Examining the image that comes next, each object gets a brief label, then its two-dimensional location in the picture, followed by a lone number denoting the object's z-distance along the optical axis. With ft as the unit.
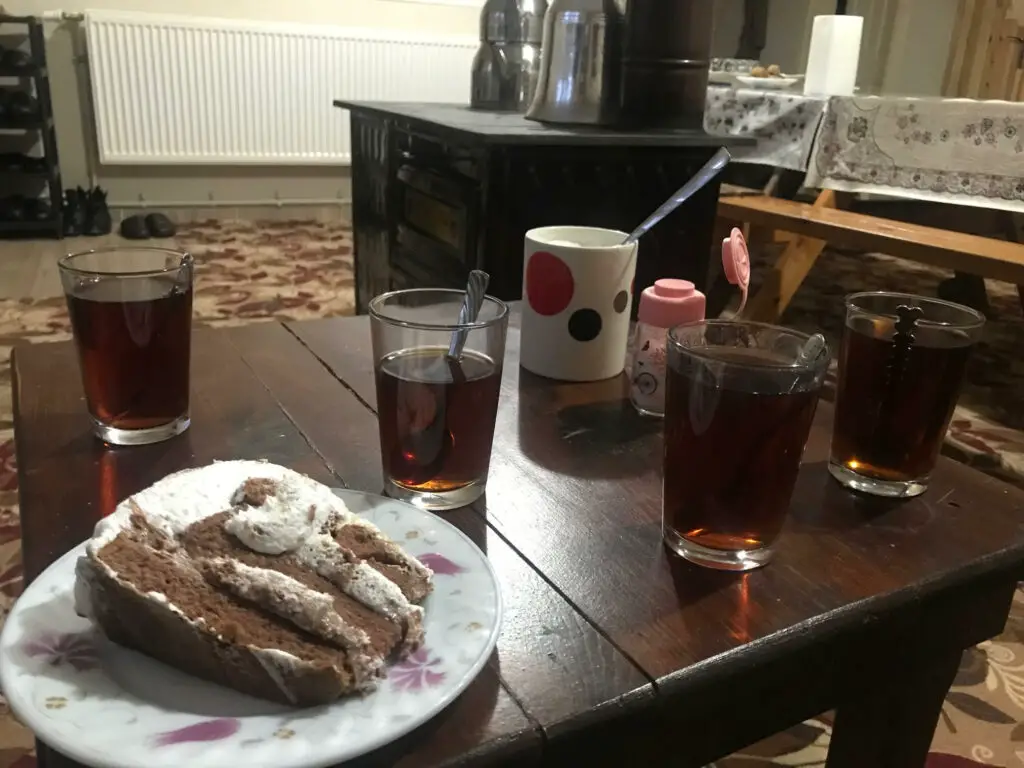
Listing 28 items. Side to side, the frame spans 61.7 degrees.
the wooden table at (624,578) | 1.35
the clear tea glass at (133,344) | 2.00
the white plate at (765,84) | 8.38
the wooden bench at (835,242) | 5.95
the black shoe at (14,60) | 9.60
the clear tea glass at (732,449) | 1.61
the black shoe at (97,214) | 10.64
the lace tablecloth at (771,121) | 7.37
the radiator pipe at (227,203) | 11.54
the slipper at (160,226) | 10.95
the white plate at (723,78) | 8.67
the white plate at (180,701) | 1.11
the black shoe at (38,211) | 10.27
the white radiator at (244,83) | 10.70
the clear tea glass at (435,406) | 1.83
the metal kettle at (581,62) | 4.57
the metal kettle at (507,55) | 5.89
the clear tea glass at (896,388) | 1.91
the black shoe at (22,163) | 10.06
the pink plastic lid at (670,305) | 2.36
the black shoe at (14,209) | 10.18
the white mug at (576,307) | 2.50
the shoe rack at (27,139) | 9.71
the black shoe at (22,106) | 9.78
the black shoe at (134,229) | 10.74
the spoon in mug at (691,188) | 2.32
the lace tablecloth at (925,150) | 6.22
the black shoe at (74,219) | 10.57
